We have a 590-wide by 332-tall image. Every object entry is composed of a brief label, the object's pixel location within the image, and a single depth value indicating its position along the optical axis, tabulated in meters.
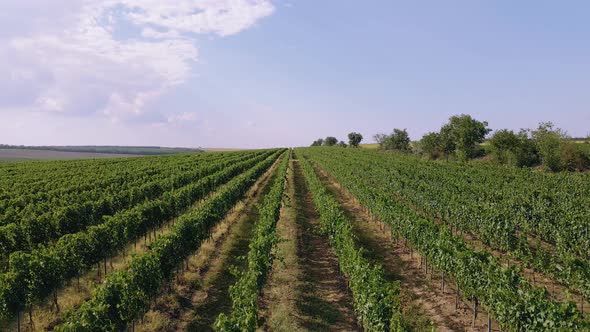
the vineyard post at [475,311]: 11.12
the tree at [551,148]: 53.78
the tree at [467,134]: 70.50
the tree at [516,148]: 59.81
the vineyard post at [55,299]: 11.96
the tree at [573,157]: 53.84
